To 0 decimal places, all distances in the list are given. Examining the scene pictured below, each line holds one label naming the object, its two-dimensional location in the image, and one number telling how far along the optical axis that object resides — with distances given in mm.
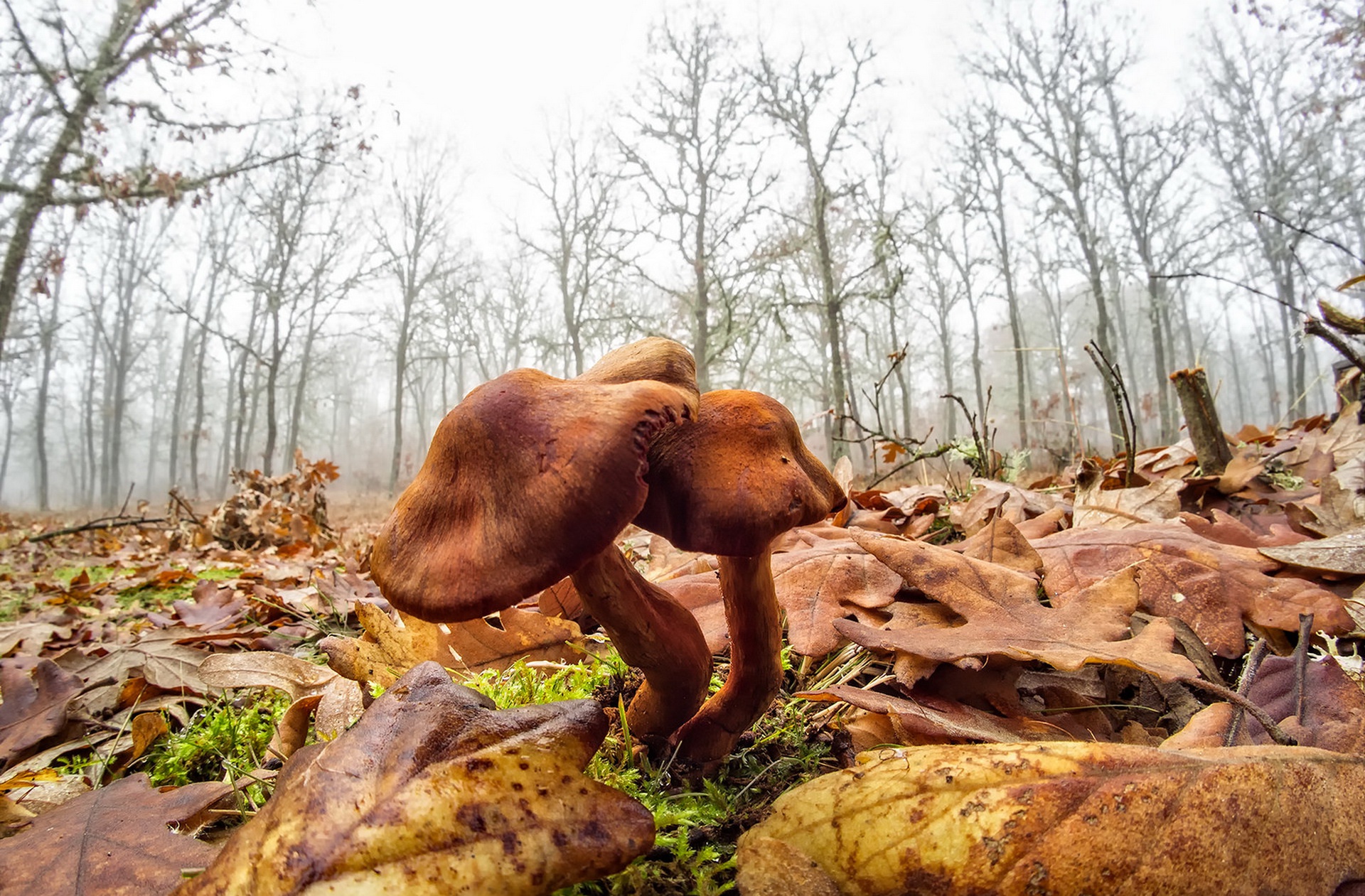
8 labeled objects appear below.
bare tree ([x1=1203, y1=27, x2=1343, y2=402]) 13748
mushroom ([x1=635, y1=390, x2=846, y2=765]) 113
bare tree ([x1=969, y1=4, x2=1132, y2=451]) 11430
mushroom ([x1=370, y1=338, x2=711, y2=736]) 102
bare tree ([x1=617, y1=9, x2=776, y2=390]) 10927
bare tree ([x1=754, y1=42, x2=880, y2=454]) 8998
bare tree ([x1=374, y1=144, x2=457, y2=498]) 15421
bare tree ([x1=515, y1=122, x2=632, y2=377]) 13399
